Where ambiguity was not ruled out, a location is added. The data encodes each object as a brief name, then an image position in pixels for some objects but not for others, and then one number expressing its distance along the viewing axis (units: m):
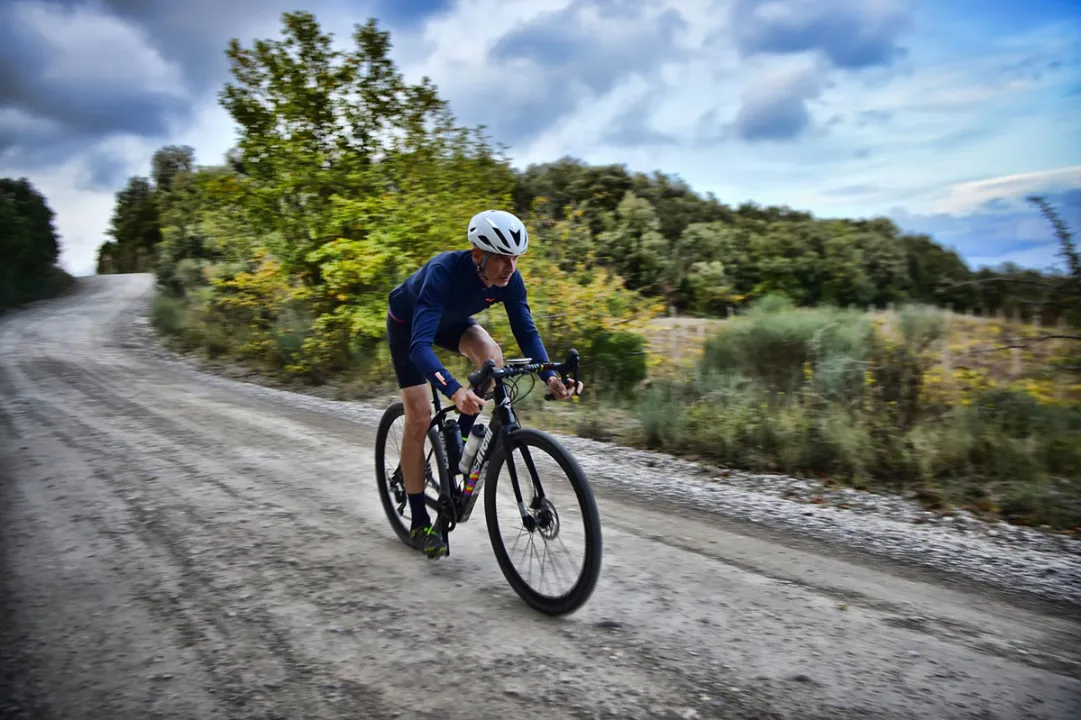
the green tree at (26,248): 27.75
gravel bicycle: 3.33
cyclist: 3.60
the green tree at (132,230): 53.66
